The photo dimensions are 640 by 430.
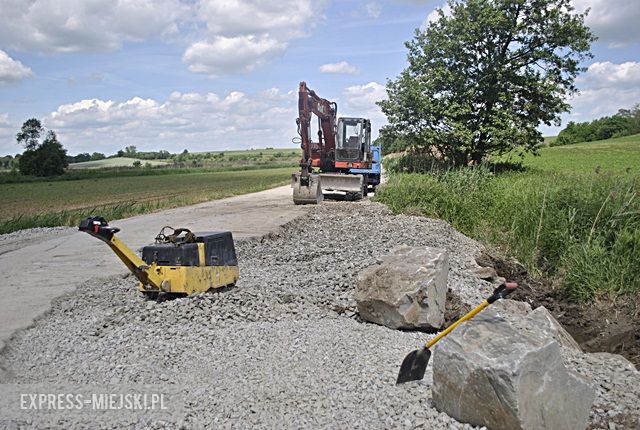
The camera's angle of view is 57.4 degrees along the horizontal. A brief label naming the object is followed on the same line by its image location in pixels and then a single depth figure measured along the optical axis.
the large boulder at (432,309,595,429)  4.02
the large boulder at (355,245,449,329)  6.87
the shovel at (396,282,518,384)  4.94
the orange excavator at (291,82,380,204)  21.22
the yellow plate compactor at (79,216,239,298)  7.09
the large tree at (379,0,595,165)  27.69
